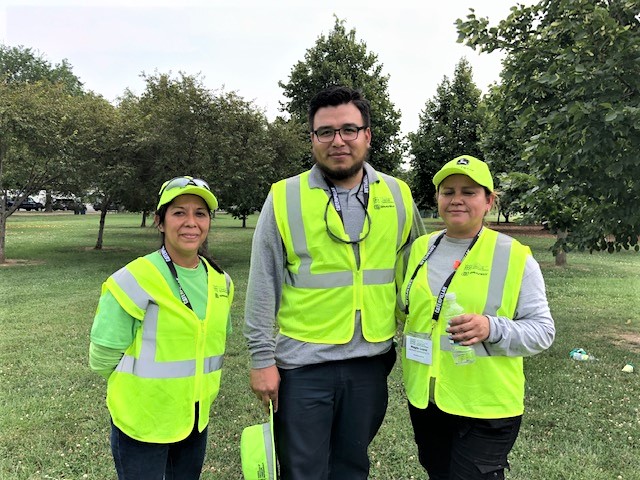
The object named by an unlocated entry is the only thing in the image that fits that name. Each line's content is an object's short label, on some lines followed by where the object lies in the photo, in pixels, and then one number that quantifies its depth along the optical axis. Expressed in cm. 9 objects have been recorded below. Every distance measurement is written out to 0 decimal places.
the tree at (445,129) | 2891
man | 254
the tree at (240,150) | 1532
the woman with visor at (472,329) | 229
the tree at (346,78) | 2619
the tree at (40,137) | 1464
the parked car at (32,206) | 5444
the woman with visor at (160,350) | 237
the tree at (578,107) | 512
